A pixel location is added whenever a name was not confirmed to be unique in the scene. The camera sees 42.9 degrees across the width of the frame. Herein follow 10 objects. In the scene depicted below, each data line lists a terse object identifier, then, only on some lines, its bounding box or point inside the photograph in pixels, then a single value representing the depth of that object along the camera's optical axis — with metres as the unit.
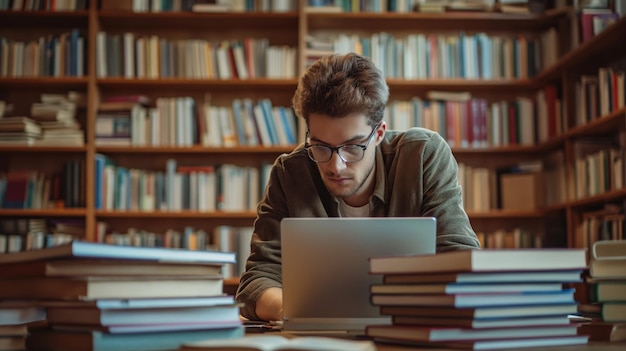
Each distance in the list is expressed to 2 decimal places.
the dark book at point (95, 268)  1.00
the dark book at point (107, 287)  1.01
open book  0.90
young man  1.86
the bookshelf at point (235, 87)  4.22
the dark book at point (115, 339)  0.97
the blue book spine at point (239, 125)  4.31
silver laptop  1.36
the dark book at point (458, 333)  1.00
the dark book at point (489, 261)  1.00
